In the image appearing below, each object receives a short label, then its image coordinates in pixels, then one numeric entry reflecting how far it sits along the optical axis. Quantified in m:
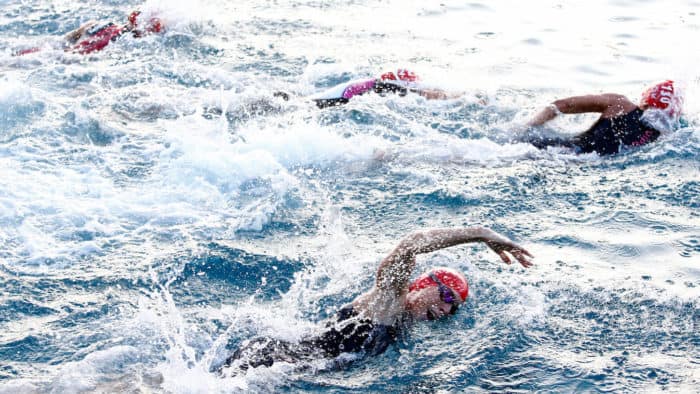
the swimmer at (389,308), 4.98
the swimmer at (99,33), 10.43
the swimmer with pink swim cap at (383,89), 8.83
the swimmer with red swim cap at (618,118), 8.02
